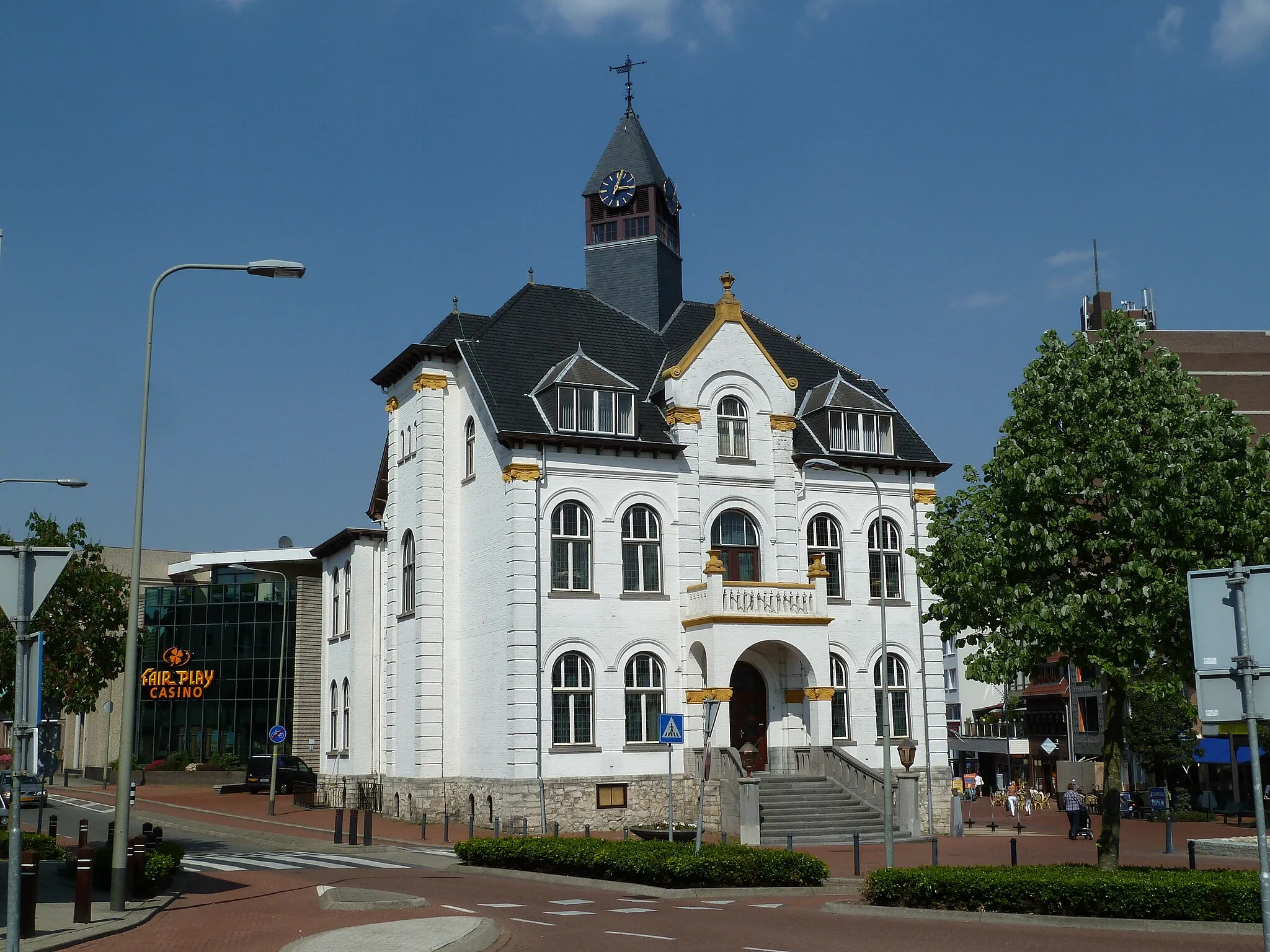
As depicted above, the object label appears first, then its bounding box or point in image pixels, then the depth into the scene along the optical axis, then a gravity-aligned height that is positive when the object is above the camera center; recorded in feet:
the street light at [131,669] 63.31 +2.02
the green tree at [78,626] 93.71 +6.02
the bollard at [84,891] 58.54 -7.96
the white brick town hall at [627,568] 120.37 +12.76
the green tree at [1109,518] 67.51 +8.98
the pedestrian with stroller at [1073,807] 121.90 -10.49
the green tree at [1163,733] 177.06 -5.50
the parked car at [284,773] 178.60 -9.08
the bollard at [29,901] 54.24 -7.83
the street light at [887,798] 82.43 -6.52
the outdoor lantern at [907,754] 113.19 -5.00
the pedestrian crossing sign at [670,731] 86.28 -2.03
